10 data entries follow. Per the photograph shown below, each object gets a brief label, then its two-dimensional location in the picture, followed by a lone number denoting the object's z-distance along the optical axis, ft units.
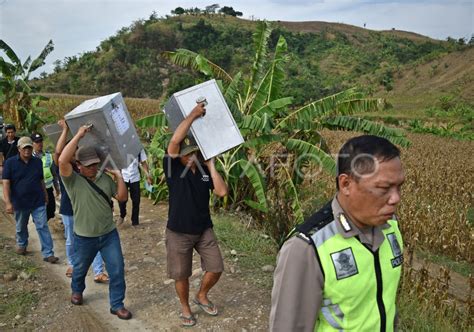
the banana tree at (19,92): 45.24
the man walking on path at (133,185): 23.16
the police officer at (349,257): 5.43
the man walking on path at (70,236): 17.11
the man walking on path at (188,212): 12.87
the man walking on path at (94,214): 13.44
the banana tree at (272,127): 21.99
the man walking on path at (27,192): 18.72
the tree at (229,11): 251.80
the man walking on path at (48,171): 21.75
